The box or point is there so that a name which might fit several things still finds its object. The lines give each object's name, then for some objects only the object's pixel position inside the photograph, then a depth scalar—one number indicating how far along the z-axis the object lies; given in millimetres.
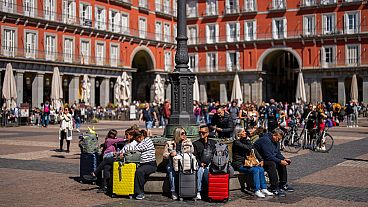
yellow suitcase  19844
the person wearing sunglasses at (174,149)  19578
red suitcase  18797
